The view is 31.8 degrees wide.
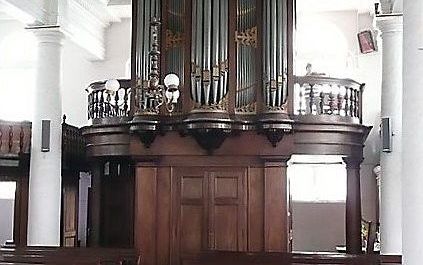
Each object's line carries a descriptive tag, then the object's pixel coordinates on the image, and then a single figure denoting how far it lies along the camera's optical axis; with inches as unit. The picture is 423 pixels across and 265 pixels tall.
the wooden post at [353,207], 529.7
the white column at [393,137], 482.6
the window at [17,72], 764.6
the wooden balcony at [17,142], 568.1
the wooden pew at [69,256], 390.0
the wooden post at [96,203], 601.0
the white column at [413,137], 236.4
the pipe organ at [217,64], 470.9
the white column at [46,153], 533.6
